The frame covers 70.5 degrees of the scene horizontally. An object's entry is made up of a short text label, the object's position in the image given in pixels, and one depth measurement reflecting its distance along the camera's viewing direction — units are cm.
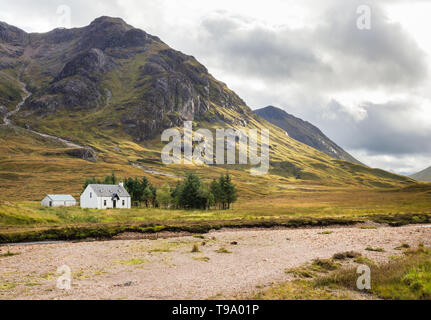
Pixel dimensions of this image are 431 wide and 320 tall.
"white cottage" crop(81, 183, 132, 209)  8775
